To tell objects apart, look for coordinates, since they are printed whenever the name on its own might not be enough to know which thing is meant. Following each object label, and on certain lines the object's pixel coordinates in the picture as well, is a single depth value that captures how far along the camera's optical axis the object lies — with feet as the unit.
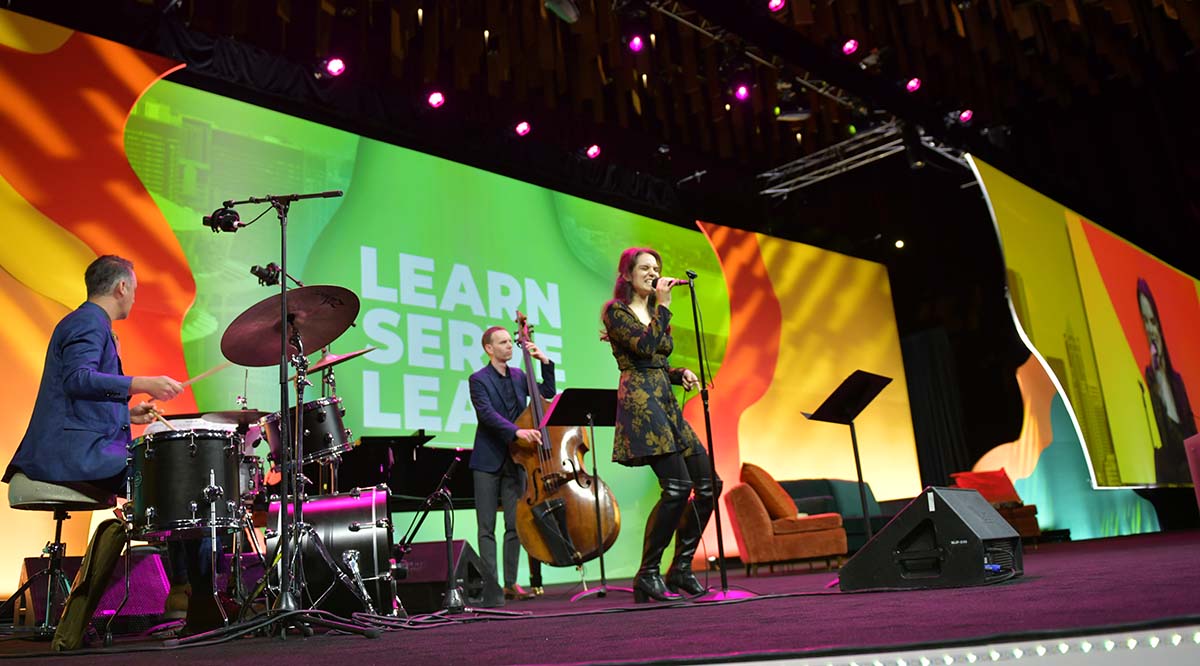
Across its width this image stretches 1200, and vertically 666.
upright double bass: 17.53
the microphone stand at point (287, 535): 9.53
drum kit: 10.44
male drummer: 10.74
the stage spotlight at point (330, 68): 23.44
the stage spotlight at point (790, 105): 27.81
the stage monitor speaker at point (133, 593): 13.34
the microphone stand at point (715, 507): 12.09
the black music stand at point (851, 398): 16.20
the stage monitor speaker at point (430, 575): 14.46
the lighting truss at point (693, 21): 24.23
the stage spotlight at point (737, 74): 25.66
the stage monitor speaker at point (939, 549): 11.08
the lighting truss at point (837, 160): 31.81
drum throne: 11.27
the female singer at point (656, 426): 12.47
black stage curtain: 37.06
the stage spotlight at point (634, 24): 23.70
